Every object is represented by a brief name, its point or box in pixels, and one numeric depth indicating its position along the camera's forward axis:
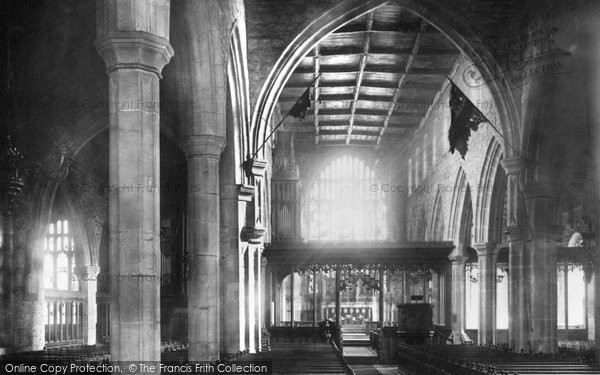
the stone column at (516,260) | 20.48
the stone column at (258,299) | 21.73
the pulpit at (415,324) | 26.72
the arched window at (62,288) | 23.22
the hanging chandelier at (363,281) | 35.06
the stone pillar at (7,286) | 18.42
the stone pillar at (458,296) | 29.25
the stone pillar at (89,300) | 24.66
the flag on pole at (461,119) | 19.59
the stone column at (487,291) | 26.64
